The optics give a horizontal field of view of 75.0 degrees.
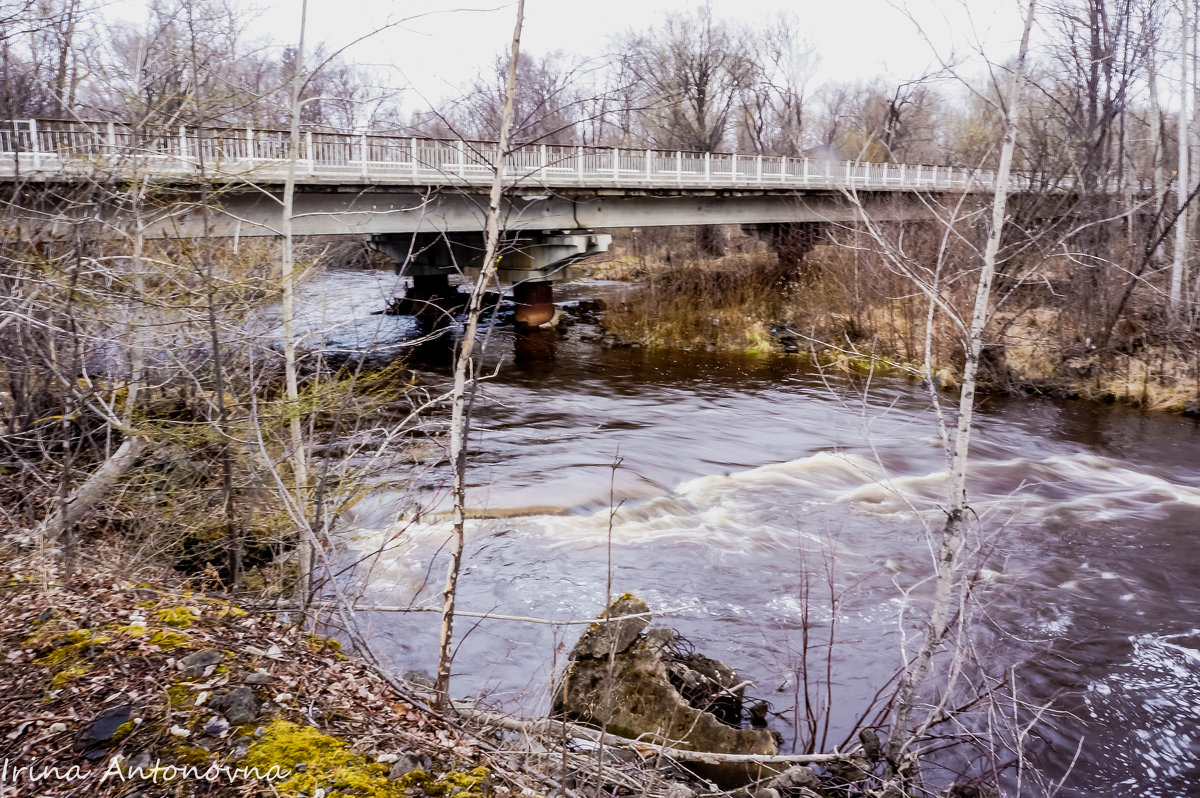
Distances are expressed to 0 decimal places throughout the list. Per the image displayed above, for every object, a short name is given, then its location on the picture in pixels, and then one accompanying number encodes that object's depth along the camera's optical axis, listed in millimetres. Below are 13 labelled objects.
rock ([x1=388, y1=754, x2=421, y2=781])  3316
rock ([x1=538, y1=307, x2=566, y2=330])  25078
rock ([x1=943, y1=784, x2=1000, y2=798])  5002
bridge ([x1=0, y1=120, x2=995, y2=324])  9461
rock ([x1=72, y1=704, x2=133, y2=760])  3164
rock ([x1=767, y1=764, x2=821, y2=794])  4660
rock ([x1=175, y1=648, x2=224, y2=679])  3697
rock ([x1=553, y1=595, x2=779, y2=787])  5148
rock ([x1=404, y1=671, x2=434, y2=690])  5306
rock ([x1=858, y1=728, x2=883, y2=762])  4973
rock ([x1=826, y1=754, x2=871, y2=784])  4859
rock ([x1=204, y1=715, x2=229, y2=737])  3344
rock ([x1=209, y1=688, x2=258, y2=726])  3434
